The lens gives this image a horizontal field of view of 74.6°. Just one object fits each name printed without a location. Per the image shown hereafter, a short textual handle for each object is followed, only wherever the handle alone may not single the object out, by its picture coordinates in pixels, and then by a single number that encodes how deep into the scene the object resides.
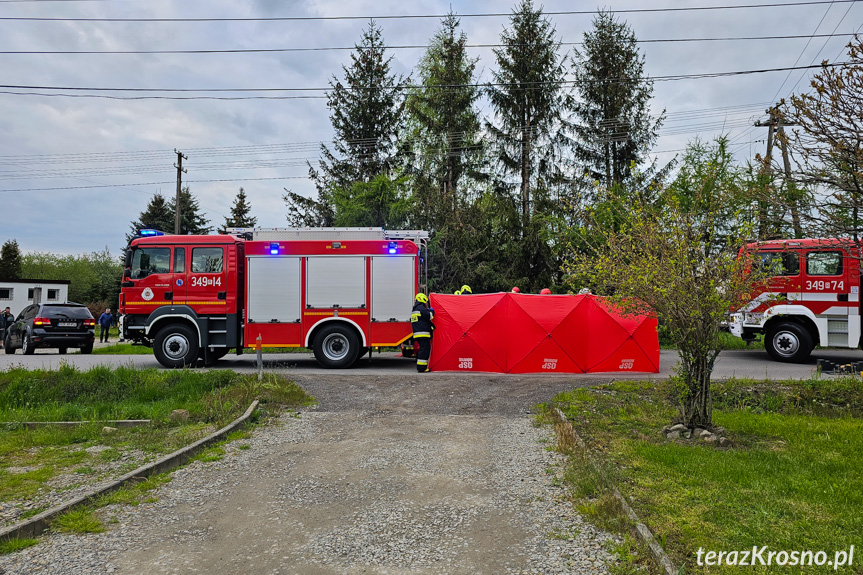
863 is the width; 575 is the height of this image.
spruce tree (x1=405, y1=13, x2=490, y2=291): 28.05
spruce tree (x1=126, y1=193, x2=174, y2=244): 46.81
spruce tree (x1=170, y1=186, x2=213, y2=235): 45.76
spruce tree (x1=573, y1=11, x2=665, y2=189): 26.52
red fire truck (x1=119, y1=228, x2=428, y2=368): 13.58
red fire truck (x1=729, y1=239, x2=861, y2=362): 13.71
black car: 18.73
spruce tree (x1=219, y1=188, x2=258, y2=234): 52.69
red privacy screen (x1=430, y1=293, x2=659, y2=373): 12.83
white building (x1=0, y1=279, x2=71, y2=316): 41.59
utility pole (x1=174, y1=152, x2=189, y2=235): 31.60
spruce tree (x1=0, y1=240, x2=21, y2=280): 62.72
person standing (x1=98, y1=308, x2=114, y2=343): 26.45
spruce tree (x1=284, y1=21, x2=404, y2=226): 29.67
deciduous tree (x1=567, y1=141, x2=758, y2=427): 6.71
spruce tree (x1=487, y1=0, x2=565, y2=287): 26.77
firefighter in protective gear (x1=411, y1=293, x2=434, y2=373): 12.78
